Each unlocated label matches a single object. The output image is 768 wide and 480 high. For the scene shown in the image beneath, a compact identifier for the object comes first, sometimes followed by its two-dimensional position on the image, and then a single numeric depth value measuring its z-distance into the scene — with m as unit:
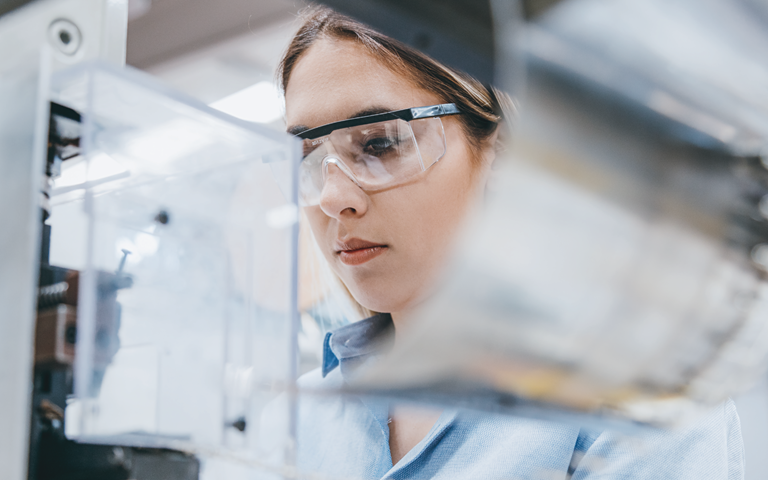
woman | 0.66
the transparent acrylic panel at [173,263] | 0.53
